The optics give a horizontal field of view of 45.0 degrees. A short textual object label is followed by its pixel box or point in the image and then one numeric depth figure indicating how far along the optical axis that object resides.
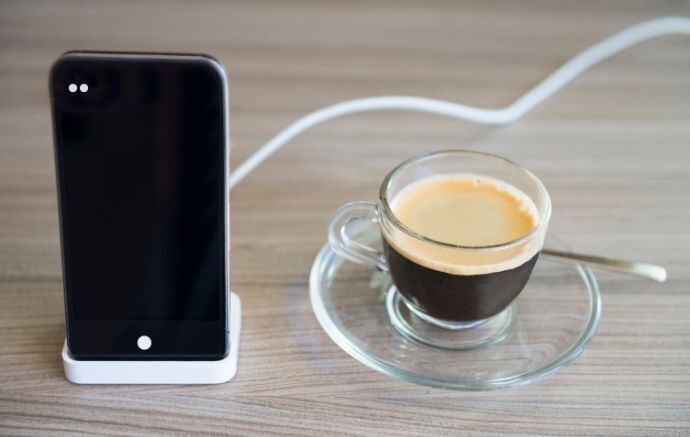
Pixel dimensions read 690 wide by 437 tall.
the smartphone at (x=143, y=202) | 0.40
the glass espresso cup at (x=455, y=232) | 0.46
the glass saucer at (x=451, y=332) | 0.47
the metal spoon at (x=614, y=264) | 0.52
